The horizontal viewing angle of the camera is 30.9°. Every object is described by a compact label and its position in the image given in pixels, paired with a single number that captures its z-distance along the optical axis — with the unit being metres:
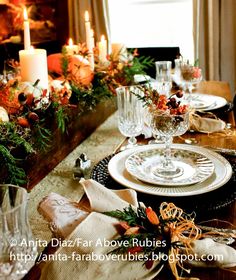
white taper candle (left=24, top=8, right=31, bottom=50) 1.58
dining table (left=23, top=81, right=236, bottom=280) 0.89
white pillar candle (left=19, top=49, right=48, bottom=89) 1.49
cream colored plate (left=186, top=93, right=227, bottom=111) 1.83
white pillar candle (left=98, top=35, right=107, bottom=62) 2.03
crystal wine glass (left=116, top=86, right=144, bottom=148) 1.41
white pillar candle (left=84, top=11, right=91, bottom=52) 2.03
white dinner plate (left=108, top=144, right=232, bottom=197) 1.00
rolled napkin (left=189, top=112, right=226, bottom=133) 1.55
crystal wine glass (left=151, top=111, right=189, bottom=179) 1.11
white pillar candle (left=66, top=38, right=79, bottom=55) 1.91
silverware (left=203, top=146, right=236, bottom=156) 1.28
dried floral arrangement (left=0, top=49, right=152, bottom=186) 1.09
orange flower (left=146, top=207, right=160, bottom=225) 0.77
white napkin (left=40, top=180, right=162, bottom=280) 0.70
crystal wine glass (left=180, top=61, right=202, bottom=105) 1.94
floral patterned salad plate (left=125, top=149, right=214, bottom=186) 1.06
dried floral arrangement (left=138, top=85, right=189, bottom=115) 1.12
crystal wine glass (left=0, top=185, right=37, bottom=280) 0.69
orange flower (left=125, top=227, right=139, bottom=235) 0.76
